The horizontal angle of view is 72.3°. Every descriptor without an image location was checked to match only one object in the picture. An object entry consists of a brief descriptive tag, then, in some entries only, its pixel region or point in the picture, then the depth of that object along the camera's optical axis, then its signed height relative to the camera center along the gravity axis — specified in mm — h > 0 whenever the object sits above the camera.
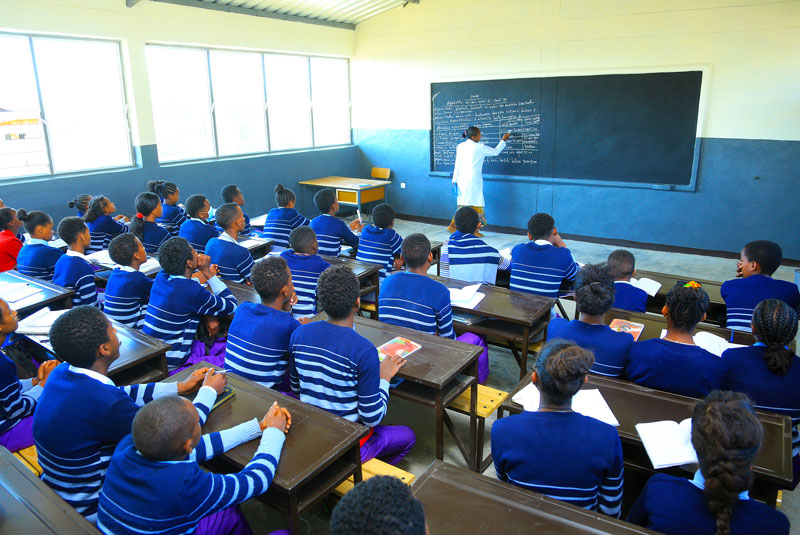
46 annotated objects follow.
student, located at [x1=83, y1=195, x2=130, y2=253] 4613 -560
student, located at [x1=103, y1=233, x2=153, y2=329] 3100 -711
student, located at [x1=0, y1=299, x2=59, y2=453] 2160 -964
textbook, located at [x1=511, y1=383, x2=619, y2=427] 2017 -949
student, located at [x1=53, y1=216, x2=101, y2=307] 3482 -691
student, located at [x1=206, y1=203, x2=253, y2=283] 3965 -734
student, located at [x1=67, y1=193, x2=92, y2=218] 5336 -450
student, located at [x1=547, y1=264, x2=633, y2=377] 2355 -783
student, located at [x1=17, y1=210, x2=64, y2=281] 3895 -670
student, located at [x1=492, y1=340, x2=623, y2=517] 1566 -844
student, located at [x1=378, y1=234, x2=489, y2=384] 2895 -770
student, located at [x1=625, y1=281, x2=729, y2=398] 2168 -828
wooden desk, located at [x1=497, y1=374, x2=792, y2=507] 1729 -965
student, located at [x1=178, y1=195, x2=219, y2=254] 4578 -637
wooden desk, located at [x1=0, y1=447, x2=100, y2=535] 1475 -971
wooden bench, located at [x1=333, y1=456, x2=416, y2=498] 2080 -1240
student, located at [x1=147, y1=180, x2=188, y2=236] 5289 -523
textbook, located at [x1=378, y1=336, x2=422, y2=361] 2510 -896
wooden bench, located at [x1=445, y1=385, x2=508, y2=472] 2635 -1221
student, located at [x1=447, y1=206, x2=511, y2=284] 3855 -709
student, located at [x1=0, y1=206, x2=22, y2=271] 4230 -632
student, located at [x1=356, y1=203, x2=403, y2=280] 4398 -712
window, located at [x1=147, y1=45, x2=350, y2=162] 6922 +736
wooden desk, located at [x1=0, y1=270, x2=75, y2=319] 3170 -828
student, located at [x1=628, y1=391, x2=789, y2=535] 1322 -817
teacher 7316 -223
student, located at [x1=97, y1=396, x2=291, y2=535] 1444 -865
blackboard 6480 +348
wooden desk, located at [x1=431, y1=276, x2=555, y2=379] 3092 -910
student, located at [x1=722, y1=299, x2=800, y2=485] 2133 -843
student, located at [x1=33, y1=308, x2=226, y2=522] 1707 -794
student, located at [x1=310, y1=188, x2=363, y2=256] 4629 -671
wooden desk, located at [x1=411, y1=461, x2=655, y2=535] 1390 -933
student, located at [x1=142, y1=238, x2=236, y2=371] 2824 -752
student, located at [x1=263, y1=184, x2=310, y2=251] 5023 -637
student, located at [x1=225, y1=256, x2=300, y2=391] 2363 -755
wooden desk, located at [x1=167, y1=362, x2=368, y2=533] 1705 -951
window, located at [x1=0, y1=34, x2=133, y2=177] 5508 +519
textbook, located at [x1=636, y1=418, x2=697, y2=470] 1755 -965
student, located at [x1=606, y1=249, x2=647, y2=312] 3238 -791
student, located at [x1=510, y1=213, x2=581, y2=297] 3602 -735
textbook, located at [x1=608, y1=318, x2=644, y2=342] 2768 -900
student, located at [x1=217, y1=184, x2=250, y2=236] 5531 -413
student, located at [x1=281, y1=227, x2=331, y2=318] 3551 -723
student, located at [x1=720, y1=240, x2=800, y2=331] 3061 -775
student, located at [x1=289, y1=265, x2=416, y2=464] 2105 -805
